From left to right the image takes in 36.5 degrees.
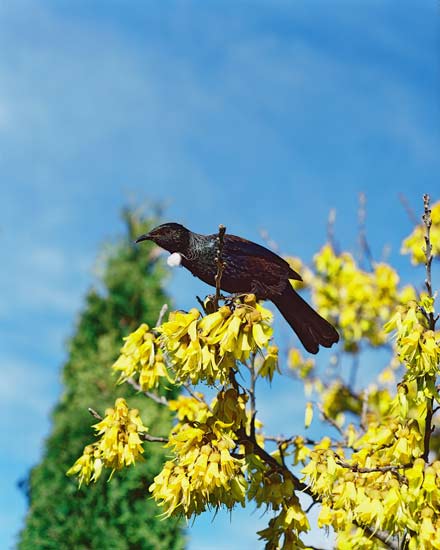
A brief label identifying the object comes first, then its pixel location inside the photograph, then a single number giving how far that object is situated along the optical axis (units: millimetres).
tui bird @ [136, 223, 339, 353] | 2314
